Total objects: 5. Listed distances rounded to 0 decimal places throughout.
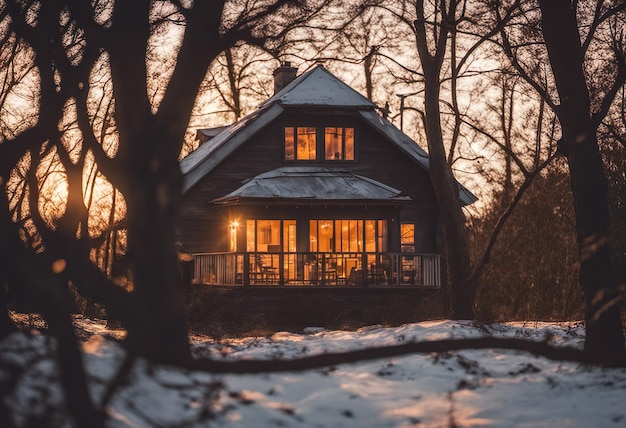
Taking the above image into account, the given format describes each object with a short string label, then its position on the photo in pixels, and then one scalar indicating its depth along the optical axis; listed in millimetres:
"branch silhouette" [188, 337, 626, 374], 5629
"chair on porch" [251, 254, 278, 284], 26531
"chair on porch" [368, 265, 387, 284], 26828
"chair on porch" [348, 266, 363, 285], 26469
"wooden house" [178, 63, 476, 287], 27453
